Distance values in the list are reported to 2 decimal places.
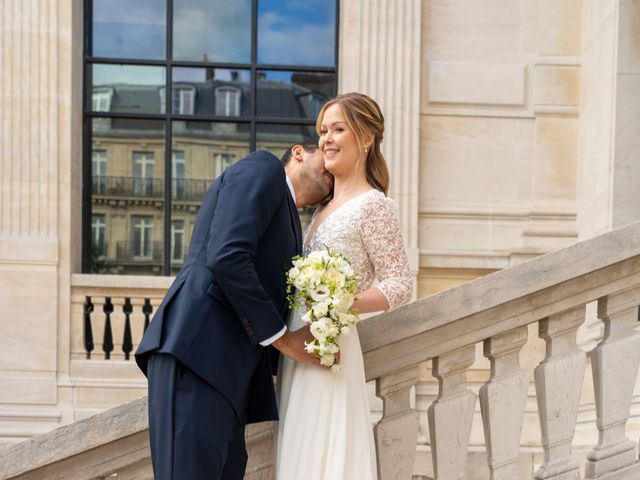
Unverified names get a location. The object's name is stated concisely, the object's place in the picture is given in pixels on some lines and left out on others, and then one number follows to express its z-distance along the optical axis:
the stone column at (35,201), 8.52
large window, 9.15
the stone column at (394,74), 8.80
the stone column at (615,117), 8.29
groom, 3.63
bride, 3.86
